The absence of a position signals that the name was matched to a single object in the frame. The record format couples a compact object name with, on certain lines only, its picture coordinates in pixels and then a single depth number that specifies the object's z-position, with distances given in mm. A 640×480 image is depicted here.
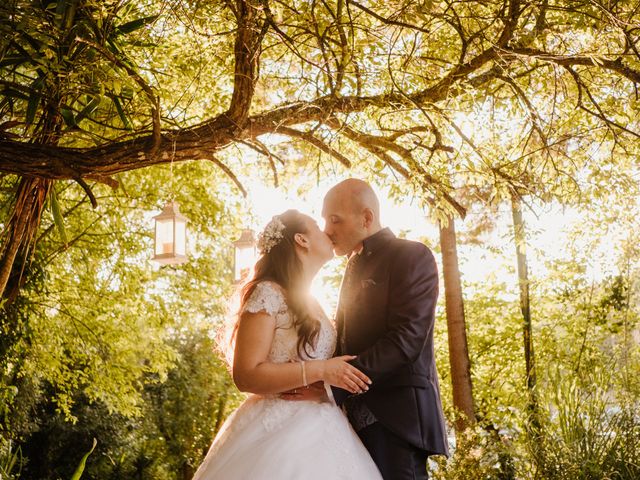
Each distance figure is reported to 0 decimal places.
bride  2791
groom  2928
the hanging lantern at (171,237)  6180
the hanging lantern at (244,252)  6355
